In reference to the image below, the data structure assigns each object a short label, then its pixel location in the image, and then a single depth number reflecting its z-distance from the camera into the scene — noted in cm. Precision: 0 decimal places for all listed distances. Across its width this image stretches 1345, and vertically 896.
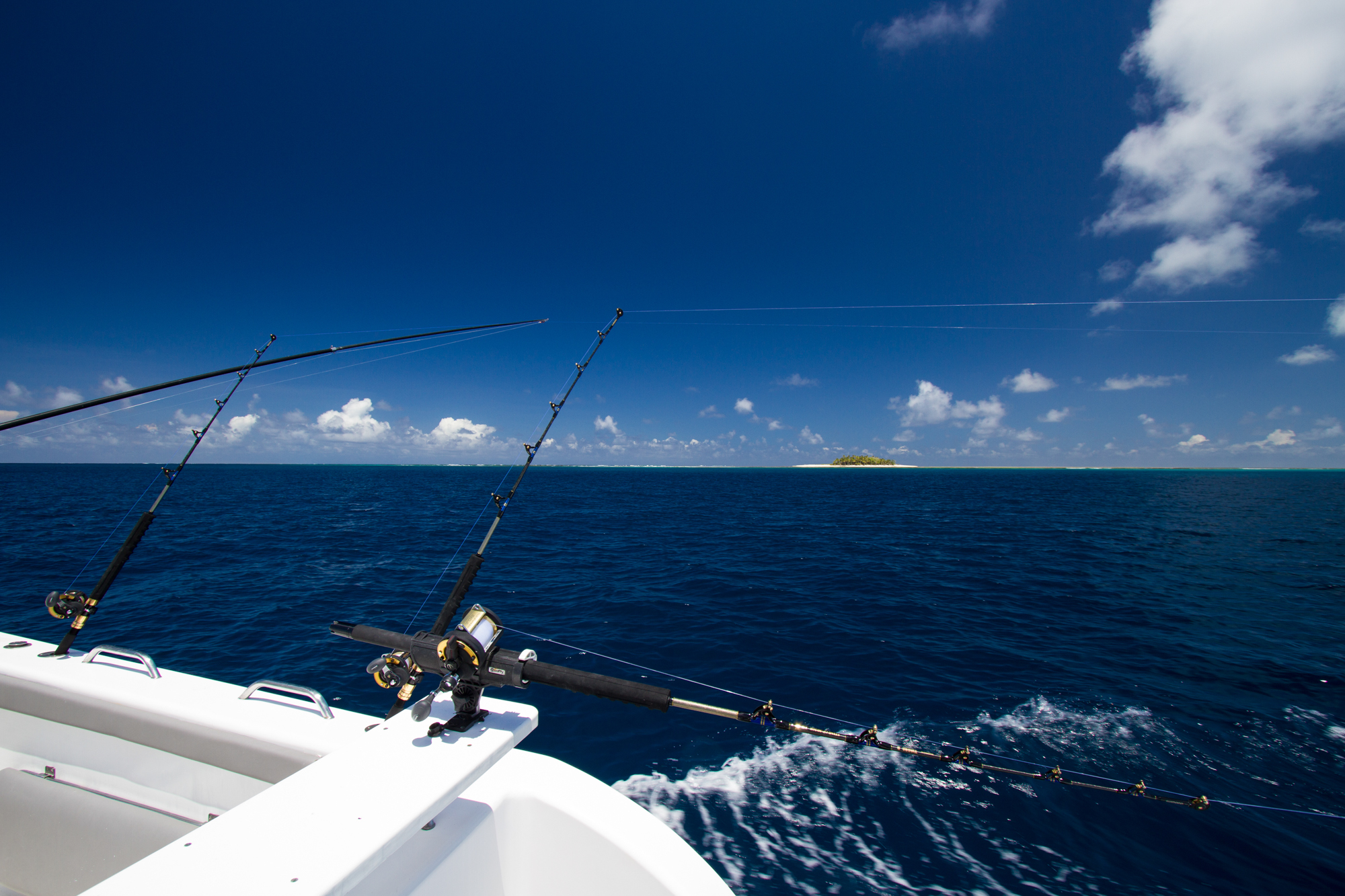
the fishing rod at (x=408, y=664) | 281
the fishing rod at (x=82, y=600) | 415
